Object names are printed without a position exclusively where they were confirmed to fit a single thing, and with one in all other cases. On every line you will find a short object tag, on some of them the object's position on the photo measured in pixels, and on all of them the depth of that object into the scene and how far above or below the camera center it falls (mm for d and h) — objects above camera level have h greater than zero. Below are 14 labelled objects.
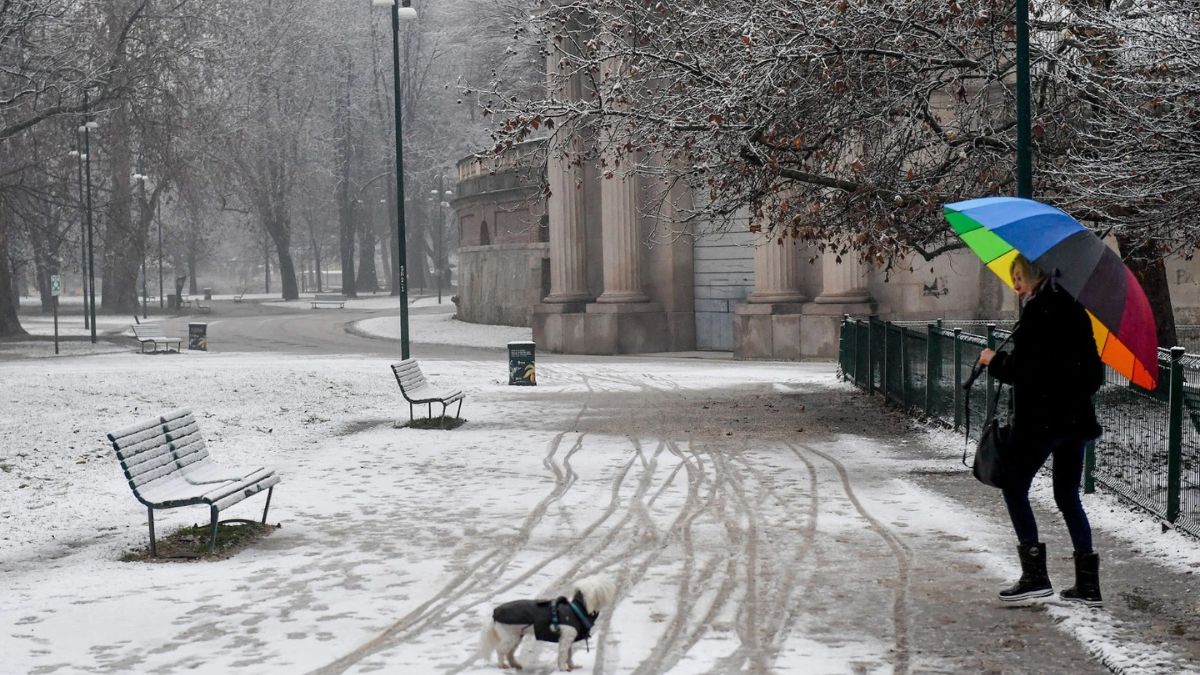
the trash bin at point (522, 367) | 24312 -1609
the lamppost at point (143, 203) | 49872 +3027
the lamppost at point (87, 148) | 36281 +3589
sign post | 40866 -234
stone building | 31828 -371
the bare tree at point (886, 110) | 13383 +1804
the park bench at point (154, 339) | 35125 -1539
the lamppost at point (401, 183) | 25266 +1757
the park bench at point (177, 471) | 9477 -1404
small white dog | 6520 -1608
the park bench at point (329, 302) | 70375 -1341
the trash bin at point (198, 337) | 37000 -1584
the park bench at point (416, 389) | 17672 -1467
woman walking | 7238 -595
